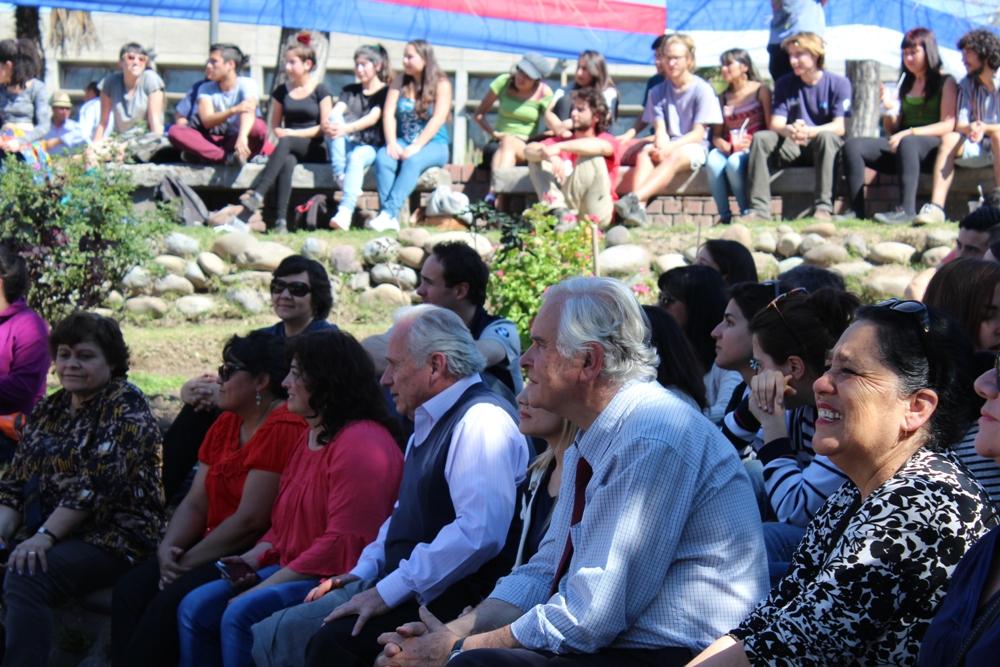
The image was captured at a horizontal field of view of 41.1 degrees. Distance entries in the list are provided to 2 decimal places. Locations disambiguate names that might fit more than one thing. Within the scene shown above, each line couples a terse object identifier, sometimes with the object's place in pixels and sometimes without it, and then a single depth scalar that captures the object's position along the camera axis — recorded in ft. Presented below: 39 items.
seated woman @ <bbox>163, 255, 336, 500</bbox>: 20.25
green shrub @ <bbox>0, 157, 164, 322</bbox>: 30.99
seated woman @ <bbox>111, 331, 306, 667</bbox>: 16.99
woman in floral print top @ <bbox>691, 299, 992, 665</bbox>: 9.75
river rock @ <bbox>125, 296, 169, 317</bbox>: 35.35
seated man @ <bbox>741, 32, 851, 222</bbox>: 37.22
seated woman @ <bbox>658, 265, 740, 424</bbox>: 19.20
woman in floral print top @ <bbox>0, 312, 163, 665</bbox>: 18.12
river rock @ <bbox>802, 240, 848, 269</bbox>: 33.53
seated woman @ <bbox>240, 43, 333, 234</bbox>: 40.37
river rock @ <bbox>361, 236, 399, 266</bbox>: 35.94
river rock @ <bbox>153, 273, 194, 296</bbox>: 35.73
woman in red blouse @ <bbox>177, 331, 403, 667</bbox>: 16.12
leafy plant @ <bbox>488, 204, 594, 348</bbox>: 28.22
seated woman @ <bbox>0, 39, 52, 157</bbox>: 42.65
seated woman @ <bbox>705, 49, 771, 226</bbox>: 37.88
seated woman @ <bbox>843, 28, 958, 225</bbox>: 35.94
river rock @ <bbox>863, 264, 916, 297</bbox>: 31.35
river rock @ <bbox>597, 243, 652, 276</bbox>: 33.45
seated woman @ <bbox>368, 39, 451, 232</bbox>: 39.45
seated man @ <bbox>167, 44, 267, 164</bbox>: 41.52
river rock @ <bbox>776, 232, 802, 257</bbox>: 34.40
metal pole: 45.34
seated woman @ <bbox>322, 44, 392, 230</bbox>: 39.45
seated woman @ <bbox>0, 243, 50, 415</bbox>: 22.62
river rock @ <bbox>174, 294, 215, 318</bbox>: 35.09
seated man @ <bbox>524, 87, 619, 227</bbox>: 36.37
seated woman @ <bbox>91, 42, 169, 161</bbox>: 45.06
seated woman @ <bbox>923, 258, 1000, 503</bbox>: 14.80
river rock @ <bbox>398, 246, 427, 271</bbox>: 35.86
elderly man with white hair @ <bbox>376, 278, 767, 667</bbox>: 11.10
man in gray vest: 14.62
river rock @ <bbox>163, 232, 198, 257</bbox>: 36.45
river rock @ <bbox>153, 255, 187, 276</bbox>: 35.78
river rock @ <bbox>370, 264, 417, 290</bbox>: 35.50
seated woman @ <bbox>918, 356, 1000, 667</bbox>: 8.75
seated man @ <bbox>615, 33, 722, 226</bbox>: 38.04
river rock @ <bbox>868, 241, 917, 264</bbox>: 33.35
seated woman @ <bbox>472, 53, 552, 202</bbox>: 40.40
